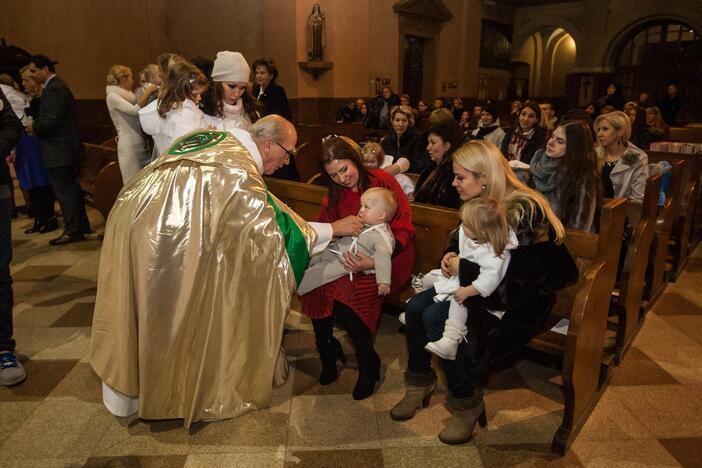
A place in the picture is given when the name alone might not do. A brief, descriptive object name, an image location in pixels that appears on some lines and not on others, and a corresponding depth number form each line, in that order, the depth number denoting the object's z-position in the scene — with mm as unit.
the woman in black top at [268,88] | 4762
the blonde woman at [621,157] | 3875
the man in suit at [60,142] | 4902
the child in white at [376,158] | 3627
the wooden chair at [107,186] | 4781
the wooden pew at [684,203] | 4375
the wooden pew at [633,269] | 2906
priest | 2090
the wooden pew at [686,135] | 7539
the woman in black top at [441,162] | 3119
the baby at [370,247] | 2479
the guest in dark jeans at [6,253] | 2701
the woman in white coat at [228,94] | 3229
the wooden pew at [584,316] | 2146
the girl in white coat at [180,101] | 3055
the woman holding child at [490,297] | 2100
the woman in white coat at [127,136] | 4434
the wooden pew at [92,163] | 5648
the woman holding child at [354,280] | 2594
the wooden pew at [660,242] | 3656
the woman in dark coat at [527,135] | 4617
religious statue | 10438
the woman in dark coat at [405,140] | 4391
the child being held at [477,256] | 2006
